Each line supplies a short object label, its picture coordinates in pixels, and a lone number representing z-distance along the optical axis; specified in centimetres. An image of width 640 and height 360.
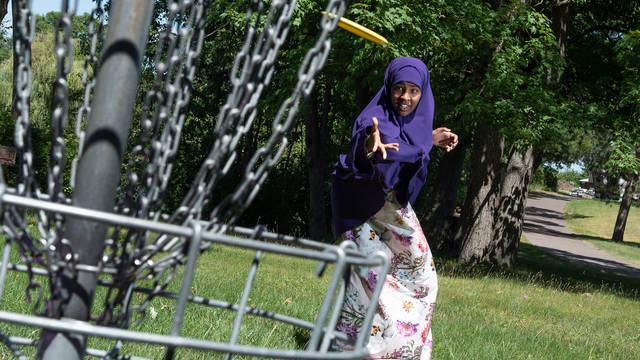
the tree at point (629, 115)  1121
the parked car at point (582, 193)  8175
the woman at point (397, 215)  409
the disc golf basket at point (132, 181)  106
